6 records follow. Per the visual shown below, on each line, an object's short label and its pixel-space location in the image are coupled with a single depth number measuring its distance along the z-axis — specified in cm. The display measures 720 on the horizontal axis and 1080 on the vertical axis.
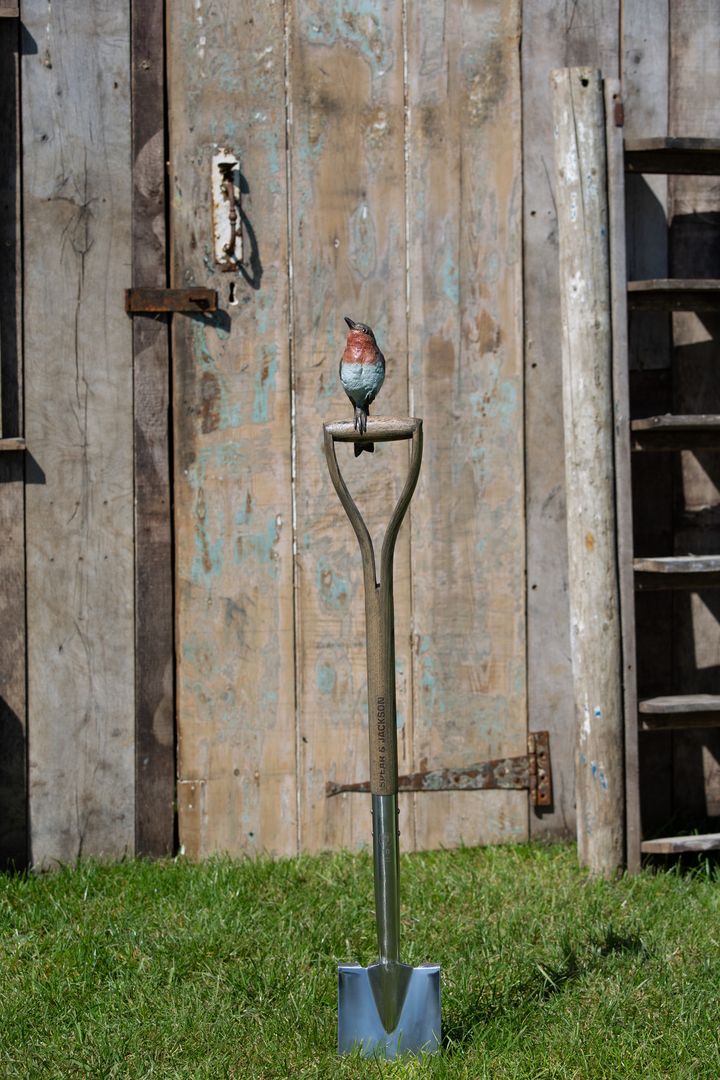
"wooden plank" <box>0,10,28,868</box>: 708
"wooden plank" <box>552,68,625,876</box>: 693
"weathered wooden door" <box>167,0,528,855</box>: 727
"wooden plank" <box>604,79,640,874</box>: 695
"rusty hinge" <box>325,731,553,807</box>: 745
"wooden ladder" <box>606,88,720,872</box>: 689
